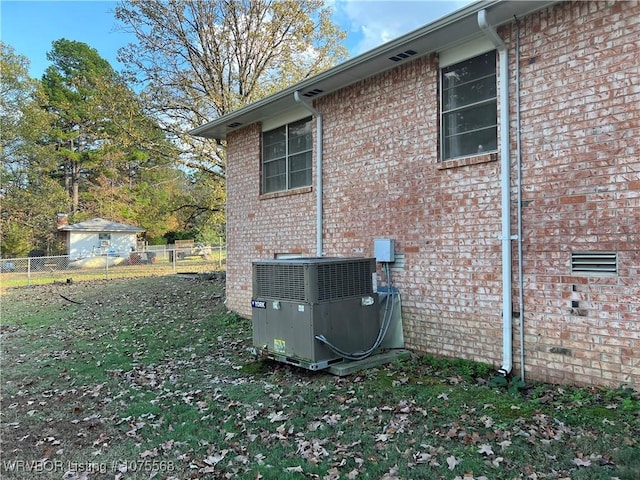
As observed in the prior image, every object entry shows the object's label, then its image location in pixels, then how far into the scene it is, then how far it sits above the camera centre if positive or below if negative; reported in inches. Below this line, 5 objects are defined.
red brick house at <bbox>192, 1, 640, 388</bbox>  164.9 +34.3
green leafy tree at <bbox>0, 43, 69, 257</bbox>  1029.2 +216.1
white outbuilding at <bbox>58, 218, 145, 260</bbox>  1157.7 +40.3
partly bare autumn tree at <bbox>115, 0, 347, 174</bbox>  611.8 +281.2
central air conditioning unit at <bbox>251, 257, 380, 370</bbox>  202.5 -27.5
